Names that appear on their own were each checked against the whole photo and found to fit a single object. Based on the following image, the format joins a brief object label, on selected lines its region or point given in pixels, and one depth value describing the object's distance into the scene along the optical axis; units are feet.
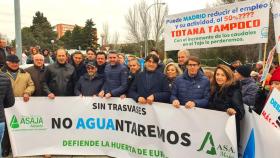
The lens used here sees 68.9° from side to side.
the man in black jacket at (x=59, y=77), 12.15
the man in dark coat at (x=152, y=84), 10.69
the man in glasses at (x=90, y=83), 12.03
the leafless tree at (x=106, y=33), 131.11
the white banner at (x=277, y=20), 10.28
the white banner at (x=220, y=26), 11.20
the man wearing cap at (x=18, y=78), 11.82
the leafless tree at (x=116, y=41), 132.65
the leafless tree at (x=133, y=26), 89.75
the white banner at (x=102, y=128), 9.93
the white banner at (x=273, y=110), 8.04
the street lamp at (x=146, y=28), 81.49
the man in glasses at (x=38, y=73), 12.40
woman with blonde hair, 11.40
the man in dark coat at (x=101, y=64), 12.84
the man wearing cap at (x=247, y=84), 10.53
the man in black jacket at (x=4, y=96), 8.67
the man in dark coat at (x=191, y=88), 9.74
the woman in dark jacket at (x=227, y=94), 8.94
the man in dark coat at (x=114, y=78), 11.69
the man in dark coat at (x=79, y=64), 13.51
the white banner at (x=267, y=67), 10.09
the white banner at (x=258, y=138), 7.82
